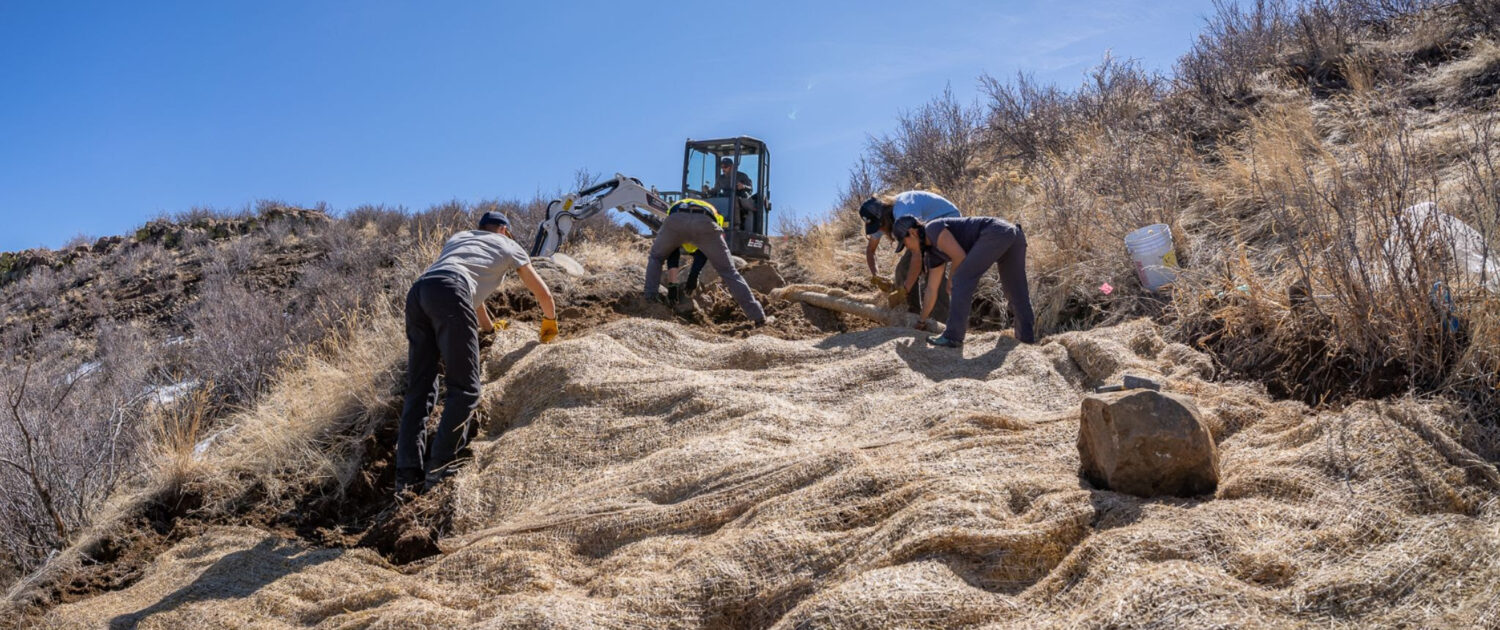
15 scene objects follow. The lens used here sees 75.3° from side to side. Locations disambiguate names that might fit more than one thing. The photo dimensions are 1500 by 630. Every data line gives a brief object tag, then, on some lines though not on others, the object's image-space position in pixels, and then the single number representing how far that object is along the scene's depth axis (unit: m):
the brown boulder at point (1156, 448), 3.54
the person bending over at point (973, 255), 6.45
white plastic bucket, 6.88
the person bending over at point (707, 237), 7.89
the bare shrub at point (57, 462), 5.79
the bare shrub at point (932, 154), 15.04
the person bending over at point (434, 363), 5.39
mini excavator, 10.15
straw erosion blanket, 2.97
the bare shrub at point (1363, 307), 4.16
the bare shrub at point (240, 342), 9.65
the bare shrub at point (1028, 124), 14.17
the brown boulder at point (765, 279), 9.94
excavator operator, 12.87
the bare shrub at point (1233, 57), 12.46
